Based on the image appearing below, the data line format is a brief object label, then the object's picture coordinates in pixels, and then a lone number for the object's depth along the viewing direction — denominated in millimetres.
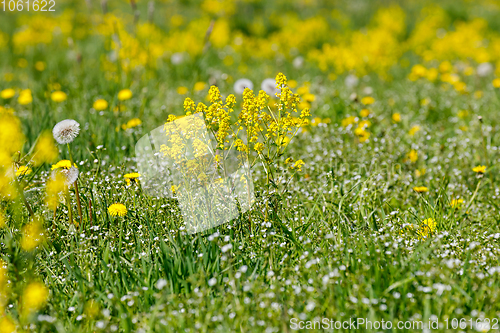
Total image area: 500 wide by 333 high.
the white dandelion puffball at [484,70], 12401
